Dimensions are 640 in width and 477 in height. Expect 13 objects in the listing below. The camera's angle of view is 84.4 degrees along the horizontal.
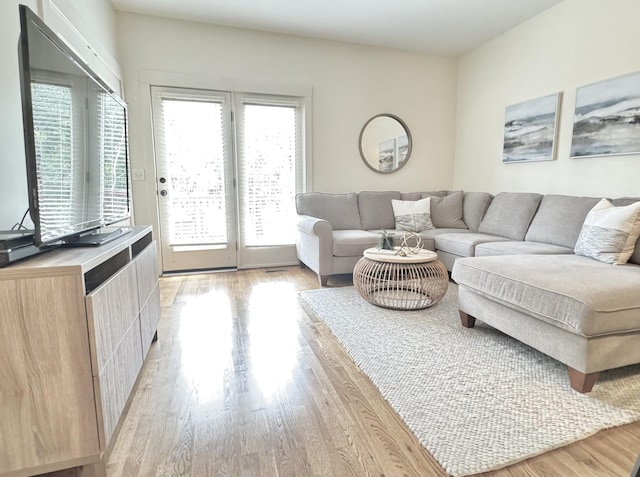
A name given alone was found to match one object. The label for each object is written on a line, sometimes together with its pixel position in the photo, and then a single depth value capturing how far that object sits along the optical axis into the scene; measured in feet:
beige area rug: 4.21
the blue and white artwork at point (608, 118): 8.75
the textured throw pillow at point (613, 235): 7.09
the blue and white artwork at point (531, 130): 10.90
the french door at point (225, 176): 11.91
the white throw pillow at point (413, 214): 12.68
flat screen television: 3.49
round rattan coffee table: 8.30
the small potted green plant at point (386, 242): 8.99
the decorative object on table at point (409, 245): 8.53
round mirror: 14.06
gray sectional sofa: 5.09
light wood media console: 3.33
